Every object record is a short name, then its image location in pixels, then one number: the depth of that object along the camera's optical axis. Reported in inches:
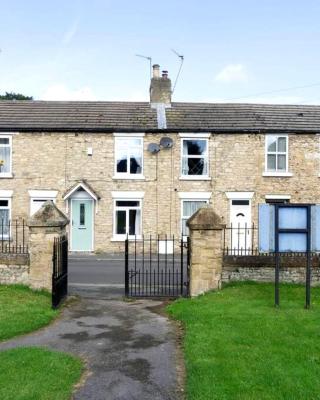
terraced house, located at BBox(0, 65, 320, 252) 908.0
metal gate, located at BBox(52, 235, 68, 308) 400.5
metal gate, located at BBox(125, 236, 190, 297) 468.4
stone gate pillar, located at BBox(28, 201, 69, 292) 438.3
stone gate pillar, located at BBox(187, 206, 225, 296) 435.5
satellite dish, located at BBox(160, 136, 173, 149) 919.0
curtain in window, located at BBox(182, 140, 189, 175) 929.5
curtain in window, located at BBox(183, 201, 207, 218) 922.7
